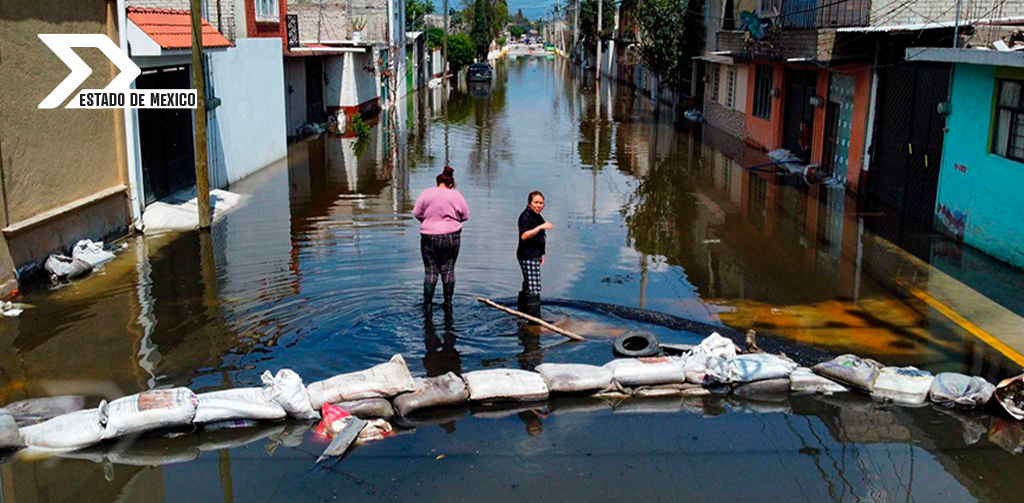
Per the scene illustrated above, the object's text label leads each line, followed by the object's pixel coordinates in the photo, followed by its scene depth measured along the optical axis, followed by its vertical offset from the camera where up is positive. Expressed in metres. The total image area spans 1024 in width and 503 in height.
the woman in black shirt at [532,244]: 9.78 -1.97
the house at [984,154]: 12.61 -1.40
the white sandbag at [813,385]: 7.86 -2.69
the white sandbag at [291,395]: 6.98 -2.49
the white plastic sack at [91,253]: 11.97 -2.56
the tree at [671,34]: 38.75 +0.74
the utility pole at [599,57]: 66.06 -0.43
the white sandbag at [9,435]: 6.40 -2.56
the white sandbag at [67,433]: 6.51 -2.60
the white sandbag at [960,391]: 7.48 -2.61
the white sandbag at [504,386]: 7.46 -2.60
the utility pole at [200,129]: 13.69 -1.18
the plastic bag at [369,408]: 7.07 -2.63
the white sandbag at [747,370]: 7.85 -2.58
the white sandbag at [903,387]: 7.64 -2.63
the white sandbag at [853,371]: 7.76 -2.57
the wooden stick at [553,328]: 9.27 -2.66
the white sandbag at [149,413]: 6.61 -2.51
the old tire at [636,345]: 8.61 -2.65
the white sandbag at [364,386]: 7.15 -2.51
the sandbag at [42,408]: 6.87 -2.60
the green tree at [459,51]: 68.88 -0.03
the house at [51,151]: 10.84 -1.30
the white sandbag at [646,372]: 7.79 -2.59
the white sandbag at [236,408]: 6.86 -2.55
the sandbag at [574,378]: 7.64 -2.59
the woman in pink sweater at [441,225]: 9.82 -1.78
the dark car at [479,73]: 59.41 -1.36
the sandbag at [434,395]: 7.21 -2.59
